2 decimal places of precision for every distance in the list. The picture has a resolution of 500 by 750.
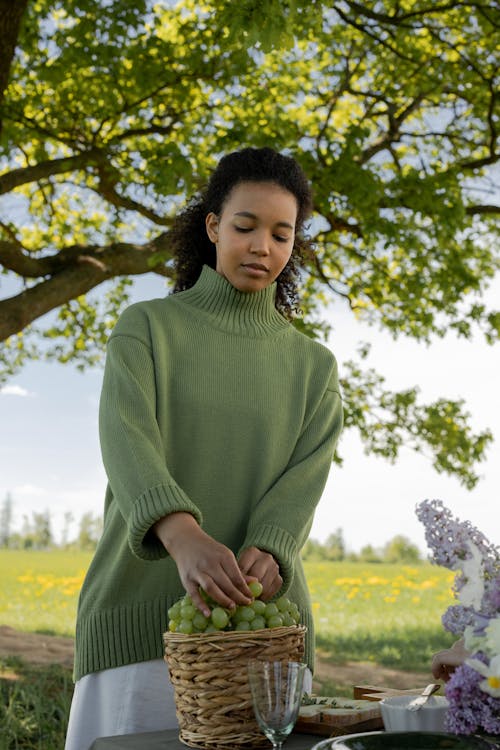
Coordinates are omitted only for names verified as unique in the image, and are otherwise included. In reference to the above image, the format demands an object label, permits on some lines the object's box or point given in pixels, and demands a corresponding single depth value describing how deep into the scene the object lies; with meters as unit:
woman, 1.84
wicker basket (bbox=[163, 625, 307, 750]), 1.49
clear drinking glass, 1.39
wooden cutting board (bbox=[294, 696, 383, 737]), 1.64
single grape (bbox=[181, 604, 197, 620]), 1.55
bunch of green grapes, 1.54
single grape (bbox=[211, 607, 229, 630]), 1.53
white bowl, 1.51
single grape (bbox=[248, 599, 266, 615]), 1.58
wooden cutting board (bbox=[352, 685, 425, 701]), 1.89
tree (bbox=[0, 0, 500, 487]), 6.82
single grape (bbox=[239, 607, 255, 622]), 1.56
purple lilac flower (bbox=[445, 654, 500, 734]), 1.27
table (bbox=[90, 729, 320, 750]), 1.58
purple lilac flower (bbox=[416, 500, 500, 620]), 1.28
